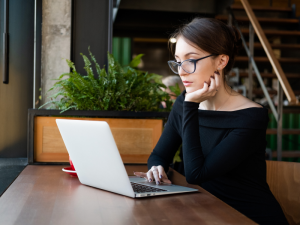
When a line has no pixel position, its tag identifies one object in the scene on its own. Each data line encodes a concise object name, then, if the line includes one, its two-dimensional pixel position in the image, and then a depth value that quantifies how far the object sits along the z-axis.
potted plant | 1.68
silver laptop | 0.98
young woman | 1.22
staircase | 4.79
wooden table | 0.79
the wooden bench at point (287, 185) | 1.29
